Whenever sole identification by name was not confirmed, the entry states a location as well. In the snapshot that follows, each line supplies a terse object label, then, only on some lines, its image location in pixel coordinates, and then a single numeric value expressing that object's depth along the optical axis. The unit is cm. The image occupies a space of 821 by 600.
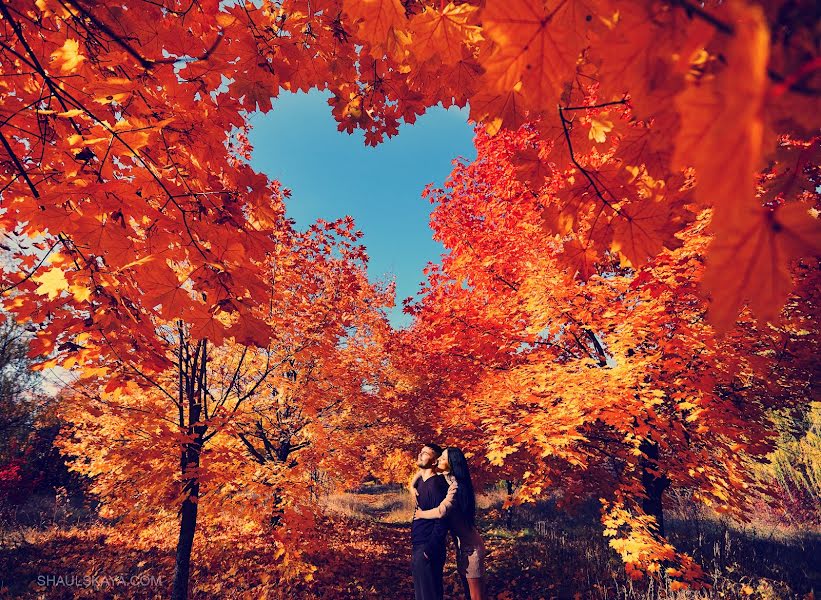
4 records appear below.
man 421
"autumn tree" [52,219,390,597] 418
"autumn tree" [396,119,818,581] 394
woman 432
